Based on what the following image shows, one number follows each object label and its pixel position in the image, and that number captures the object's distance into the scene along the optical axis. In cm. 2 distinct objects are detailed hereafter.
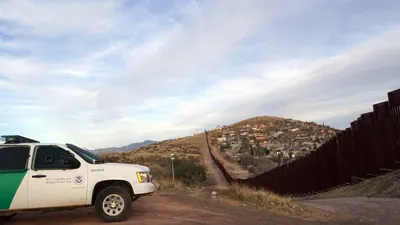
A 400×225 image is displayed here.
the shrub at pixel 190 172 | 3780
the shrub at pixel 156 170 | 3459
